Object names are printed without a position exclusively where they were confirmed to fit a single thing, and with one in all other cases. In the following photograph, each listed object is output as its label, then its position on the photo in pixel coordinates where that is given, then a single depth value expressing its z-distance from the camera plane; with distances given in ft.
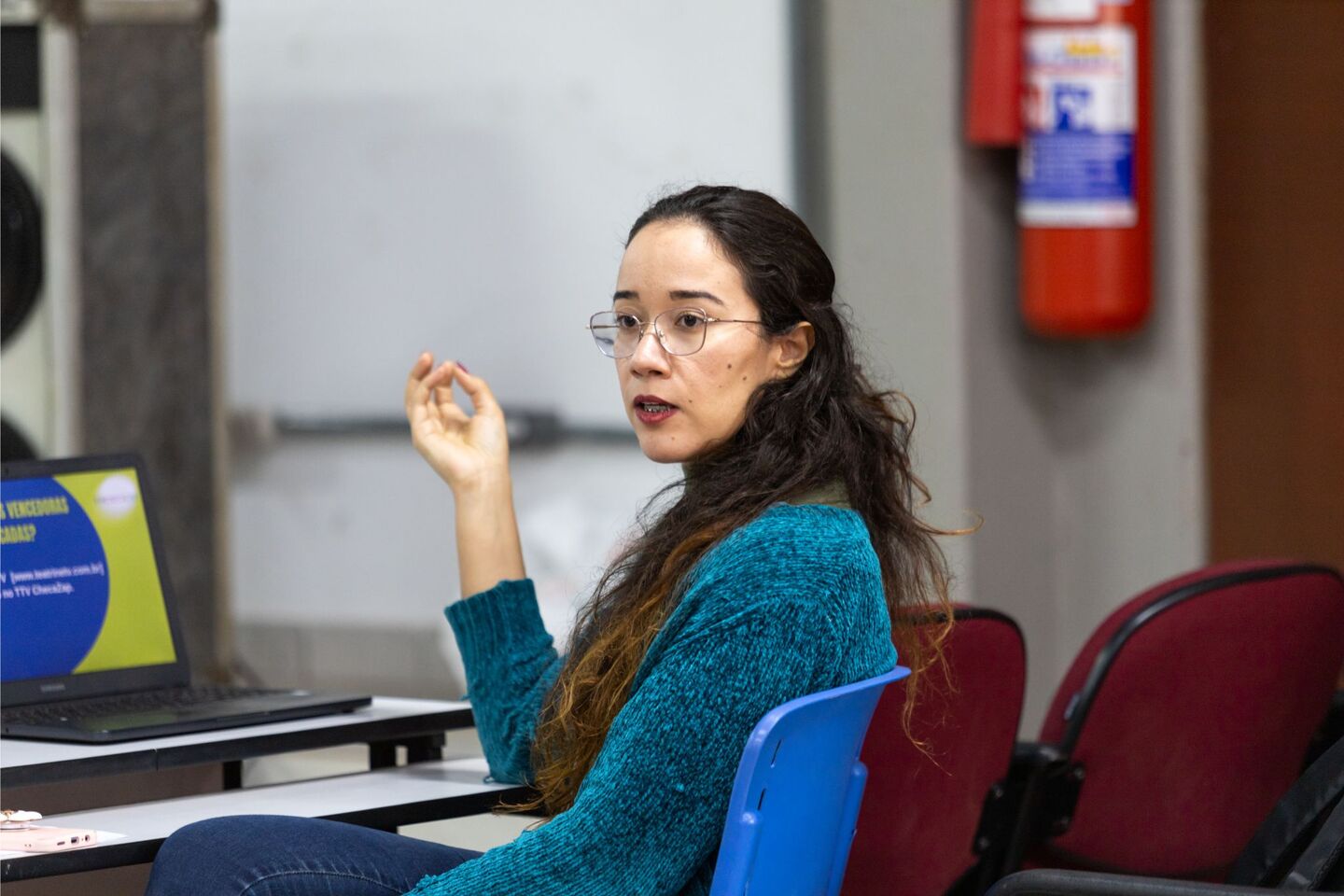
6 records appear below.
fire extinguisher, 19.98
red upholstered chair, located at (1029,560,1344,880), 16.62
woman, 14.83
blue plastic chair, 14.74
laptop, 16.25
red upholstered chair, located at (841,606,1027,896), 16.01
